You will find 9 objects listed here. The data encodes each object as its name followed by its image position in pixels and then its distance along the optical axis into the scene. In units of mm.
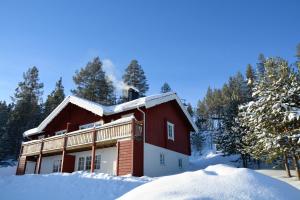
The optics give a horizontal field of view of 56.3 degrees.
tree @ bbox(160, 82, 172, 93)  60419
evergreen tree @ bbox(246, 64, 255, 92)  53362
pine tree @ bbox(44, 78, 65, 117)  45625
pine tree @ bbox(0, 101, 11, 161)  39469
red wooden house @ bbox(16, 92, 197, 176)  17219
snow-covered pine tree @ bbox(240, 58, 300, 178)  15281
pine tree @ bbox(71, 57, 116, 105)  43906
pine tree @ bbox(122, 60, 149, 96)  49094
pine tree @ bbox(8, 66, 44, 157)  43156
